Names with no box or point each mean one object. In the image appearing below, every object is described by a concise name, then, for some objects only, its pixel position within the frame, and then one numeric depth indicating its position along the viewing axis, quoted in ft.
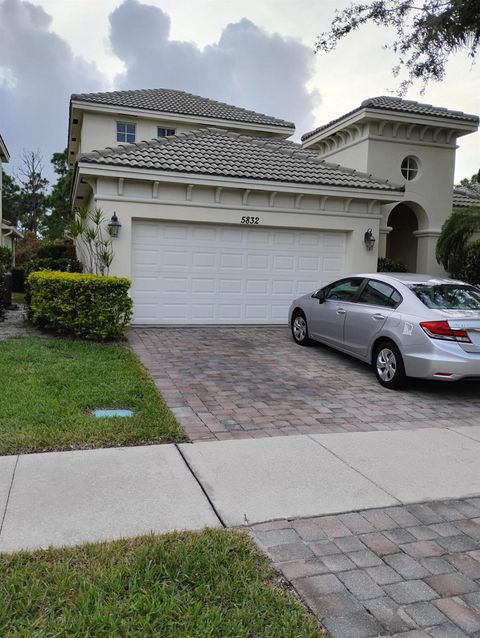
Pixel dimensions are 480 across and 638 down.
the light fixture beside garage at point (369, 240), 46.09
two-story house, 40.42
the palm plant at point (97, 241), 38.68
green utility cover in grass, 19.24
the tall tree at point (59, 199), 122.01
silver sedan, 23.25
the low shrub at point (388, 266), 52.08
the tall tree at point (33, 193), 163.84
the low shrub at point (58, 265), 48.24
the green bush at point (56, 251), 61.18
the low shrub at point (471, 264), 48.52
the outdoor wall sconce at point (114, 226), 39.24
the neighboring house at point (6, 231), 72.09
